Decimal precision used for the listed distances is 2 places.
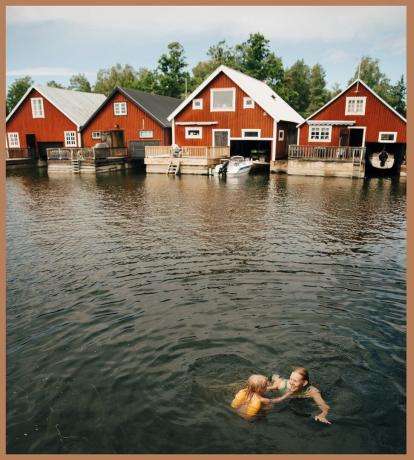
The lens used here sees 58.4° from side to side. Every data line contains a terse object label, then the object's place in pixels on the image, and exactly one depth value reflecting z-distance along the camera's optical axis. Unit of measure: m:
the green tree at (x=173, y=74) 65.06
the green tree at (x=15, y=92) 73.50
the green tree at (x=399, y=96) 77.86
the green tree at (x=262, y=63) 59.31
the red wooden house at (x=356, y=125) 33.53
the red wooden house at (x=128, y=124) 41.31
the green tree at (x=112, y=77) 90.79
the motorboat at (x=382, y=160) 34.19
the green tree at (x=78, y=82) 100.88
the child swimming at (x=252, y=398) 5.65
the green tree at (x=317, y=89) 77.69
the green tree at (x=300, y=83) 79.68
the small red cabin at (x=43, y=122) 43.94
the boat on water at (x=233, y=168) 31.54
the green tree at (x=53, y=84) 96.31
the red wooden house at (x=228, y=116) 35.62
